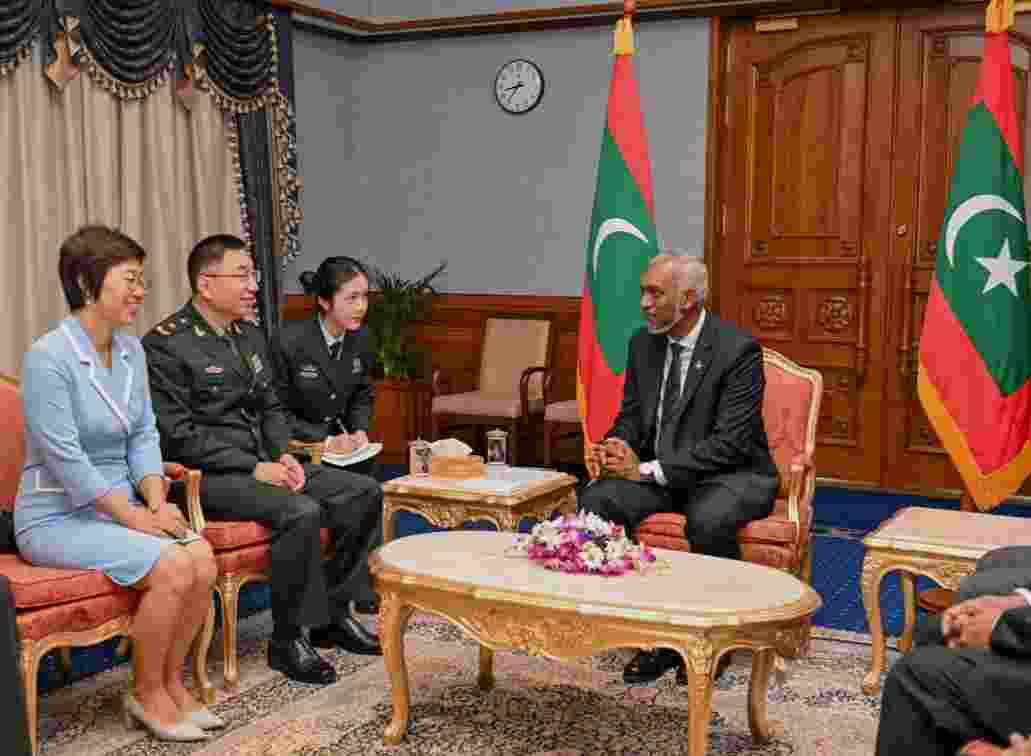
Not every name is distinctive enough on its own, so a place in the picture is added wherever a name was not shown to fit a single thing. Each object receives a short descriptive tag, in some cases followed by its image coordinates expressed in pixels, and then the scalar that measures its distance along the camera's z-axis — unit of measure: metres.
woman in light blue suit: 3.23
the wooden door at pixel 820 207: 6.76
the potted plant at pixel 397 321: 7.58
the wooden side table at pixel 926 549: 3.47
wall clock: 7.61
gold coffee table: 2.80
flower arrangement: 3.12
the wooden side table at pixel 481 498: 4.15
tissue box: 4.42
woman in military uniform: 4.45
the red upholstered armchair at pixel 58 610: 3.02
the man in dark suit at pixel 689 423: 4.04
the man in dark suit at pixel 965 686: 2.22
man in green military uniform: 3.76
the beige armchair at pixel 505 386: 6.97
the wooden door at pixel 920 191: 6.54
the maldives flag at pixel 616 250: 5.76
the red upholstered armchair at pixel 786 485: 3.87
